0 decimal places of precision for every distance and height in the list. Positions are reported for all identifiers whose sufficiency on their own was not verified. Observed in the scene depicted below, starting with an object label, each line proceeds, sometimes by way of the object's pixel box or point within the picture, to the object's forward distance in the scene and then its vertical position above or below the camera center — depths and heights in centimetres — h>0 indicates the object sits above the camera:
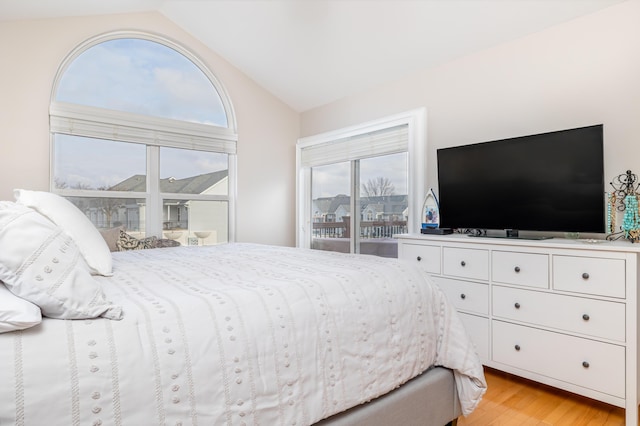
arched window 333 +73
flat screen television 218 +19
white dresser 186 -56
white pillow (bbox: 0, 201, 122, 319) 83 -14
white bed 76 -34
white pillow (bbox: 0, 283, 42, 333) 72 -20
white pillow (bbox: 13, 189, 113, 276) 150 -5
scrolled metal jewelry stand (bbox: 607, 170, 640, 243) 214 +2
